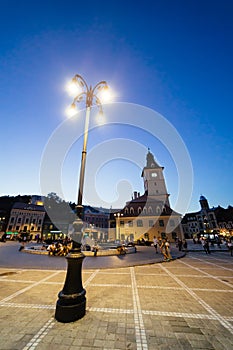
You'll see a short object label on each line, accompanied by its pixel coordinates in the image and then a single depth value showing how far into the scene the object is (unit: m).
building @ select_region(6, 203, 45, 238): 52.88
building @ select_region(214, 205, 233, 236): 56.11
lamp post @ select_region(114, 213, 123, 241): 36.21
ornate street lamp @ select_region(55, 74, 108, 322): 3.35
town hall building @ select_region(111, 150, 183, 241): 36.06
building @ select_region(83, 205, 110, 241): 67.46
